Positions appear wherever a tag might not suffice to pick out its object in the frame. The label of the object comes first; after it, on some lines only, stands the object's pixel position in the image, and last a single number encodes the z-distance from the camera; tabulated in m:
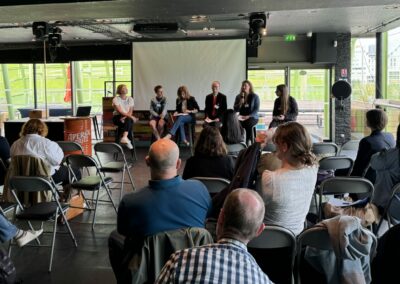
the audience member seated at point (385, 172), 3.72
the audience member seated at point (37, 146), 4.59
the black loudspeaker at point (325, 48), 11.41
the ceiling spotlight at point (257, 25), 8.04
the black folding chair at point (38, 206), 3.76
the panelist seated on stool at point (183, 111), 9.41
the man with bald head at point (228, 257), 1.37
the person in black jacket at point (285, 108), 8.35
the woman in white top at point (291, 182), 2.59
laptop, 11.75
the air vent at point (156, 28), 9.19
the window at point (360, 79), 11.67
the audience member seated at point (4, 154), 5.25
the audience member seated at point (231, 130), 5.99
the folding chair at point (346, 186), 3.67
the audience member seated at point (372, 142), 4.35
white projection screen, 10.88
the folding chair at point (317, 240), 2.22
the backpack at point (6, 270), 2.43
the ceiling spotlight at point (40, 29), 8.77
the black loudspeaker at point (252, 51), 11.88
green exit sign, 11.66
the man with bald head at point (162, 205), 2.34
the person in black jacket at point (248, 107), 8.75
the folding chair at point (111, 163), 5.68
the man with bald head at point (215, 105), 9.08
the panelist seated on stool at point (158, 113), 9.59
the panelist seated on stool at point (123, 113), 9.05
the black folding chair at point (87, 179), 4.77
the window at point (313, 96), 12.45
